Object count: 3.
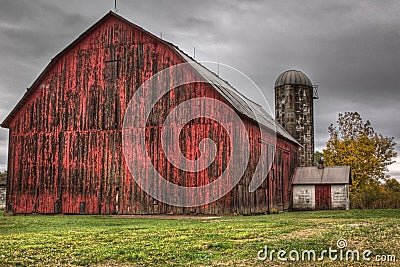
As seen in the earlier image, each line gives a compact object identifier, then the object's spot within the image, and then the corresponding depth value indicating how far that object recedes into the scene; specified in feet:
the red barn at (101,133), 75.15
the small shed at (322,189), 108.58
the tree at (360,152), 146.51
